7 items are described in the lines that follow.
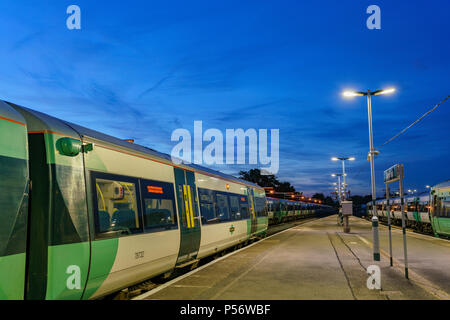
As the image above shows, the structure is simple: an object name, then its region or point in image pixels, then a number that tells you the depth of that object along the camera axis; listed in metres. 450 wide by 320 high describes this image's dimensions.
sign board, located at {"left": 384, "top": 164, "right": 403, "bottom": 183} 9.90
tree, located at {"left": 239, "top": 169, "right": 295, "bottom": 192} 110.81
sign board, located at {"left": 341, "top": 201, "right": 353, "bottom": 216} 25.33
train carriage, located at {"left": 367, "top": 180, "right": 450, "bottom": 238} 20.17
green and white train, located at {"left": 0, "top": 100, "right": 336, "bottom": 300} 4.59
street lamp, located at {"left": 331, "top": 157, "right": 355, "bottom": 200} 44.16
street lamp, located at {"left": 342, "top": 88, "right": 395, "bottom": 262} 16.19
